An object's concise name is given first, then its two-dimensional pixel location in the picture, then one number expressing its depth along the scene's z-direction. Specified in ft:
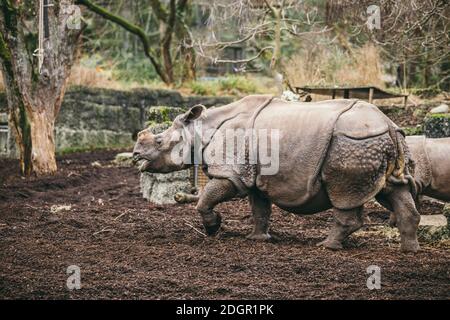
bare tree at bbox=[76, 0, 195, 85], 69.67
